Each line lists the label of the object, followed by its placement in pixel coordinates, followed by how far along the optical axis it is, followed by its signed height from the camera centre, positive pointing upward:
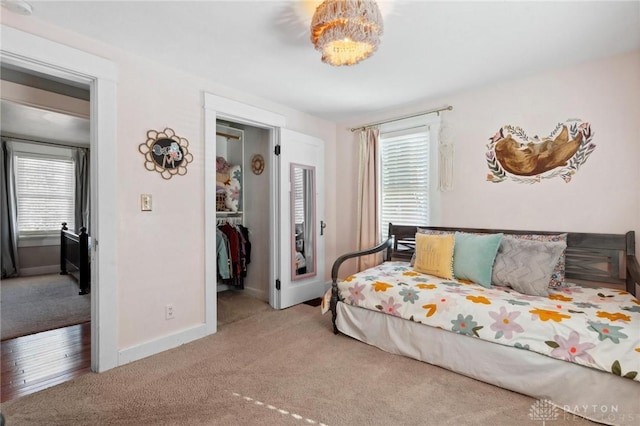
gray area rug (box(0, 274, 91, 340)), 3.03 -1.18
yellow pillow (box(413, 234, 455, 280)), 2.66 -0.44
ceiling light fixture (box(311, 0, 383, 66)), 1.53 +0.96
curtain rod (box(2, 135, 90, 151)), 5.00 +1.15
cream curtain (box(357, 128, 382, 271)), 3.67 +0.11
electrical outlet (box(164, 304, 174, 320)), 2.51 -0.87
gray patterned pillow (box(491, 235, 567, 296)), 2.23 -0.44
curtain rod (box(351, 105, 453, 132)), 3.18 +1.04
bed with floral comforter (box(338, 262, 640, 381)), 1.63 -0.69
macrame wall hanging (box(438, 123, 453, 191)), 3.18 +0.53
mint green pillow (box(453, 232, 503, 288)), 2.47 -0.42
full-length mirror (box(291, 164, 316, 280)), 3.61 -0.17
